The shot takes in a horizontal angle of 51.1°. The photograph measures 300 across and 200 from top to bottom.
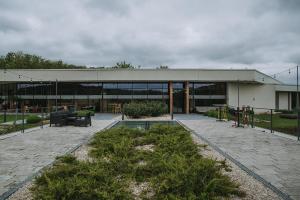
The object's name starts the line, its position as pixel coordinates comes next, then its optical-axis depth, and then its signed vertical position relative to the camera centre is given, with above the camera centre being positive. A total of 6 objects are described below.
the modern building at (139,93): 28.12 +0.70
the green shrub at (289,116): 21.15 -1.06
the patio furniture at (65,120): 15.70 -0.97
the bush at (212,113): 23.11 -0.98
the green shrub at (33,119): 17.58 -1.04
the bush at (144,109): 22.34 -0.63
